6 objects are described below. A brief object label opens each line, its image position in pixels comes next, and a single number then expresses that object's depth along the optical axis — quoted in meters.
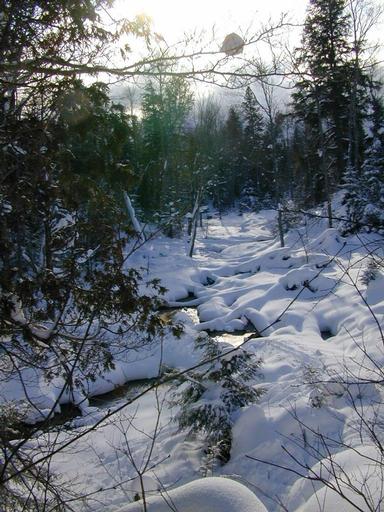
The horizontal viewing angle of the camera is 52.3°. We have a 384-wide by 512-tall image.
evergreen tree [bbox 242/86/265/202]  38.75
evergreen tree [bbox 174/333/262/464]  4.95
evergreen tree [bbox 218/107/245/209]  40.78
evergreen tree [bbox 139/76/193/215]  25.84
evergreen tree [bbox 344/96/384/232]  14.20
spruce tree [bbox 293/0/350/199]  18.92
